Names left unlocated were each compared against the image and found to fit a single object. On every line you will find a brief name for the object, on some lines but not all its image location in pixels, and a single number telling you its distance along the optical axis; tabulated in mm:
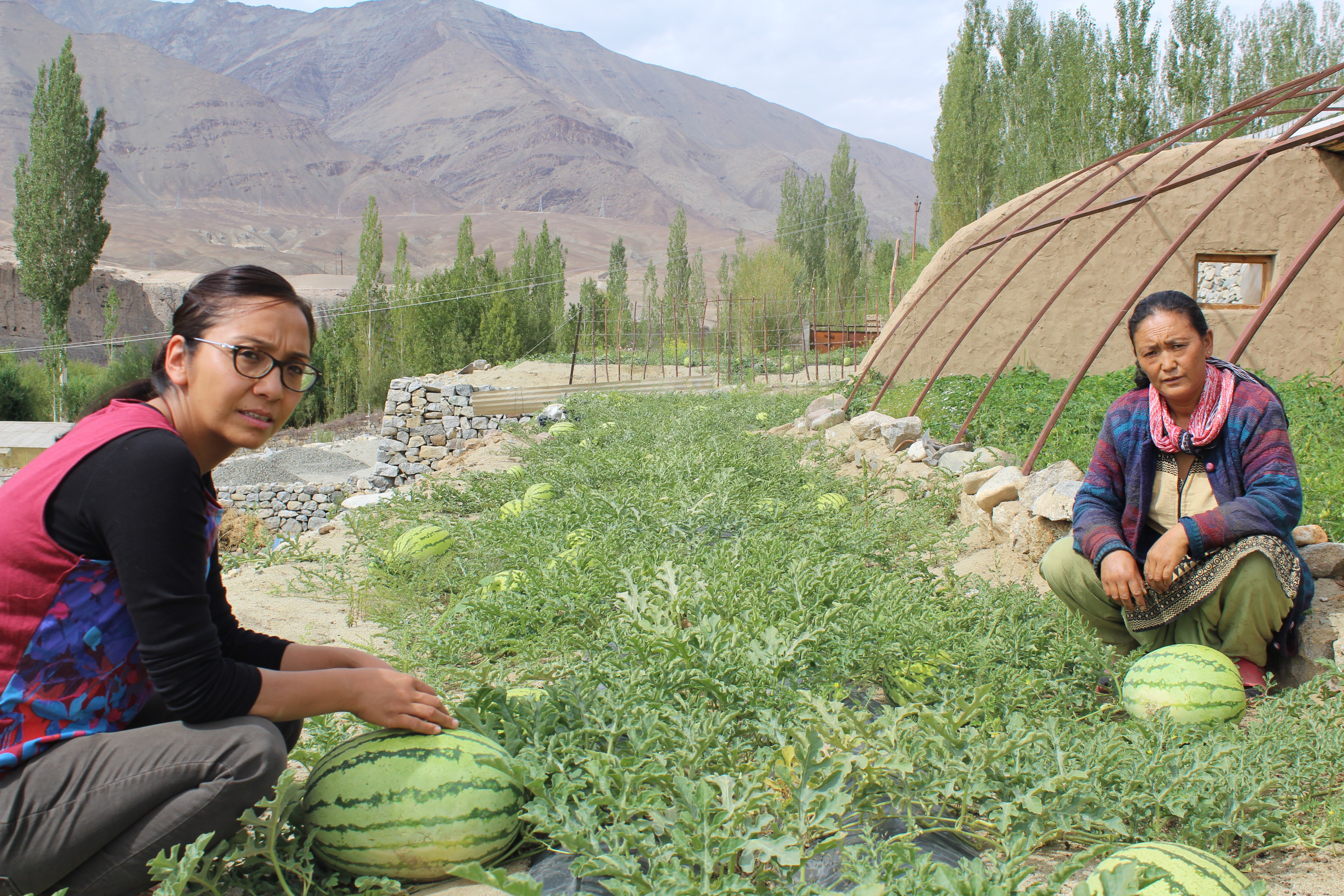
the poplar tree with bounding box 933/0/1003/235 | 23047
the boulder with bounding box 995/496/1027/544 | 4586
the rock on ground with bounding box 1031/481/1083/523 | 4047
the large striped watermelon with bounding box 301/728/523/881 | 1876
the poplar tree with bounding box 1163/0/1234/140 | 18672
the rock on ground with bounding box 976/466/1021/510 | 4766
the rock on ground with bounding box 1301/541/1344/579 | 3309
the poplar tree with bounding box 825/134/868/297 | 35844
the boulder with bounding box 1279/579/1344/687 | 2965
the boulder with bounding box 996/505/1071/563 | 4180
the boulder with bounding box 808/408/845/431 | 9234
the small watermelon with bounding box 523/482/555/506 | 5695
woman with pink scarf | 2891
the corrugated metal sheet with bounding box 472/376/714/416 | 14086
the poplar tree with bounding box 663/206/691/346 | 39156
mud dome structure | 8953
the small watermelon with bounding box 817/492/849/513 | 5250
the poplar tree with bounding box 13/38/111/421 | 25094
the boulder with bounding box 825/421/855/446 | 8289
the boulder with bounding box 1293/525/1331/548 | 3494
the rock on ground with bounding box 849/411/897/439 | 7836
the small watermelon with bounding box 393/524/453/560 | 4727
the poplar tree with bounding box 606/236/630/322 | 33688
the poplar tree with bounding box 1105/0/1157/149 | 18391
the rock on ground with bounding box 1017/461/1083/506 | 4477
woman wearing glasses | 1633
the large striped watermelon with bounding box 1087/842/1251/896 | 1628
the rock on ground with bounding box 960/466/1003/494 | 5340
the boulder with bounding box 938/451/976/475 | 6016
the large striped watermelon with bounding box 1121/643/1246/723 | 2639
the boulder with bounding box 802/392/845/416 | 10008
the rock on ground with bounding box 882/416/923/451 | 7102
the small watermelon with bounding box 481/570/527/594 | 3609
